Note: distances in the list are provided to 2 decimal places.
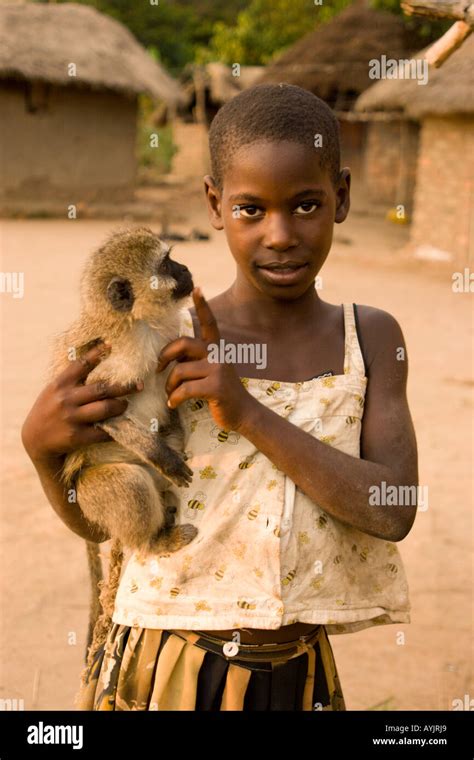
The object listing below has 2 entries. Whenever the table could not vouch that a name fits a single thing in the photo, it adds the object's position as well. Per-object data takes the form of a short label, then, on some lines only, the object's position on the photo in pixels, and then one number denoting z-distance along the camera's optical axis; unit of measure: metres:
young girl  1.84
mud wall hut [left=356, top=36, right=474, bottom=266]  12.59
